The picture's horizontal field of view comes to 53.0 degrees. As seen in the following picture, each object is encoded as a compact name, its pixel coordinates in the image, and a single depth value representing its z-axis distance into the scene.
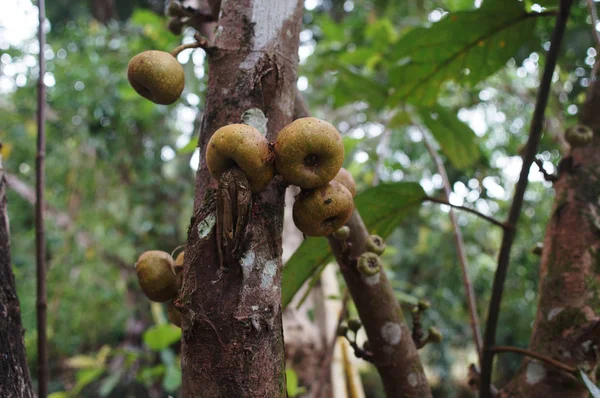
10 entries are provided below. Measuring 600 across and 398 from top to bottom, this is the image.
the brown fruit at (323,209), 0.33
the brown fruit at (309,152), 0.31
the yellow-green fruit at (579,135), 0.50
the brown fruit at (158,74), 0.34
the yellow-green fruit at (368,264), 0.39
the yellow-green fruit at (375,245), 0.40
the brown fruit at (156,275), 0.37
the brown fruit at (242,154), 0.30
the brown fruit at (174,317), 0.38
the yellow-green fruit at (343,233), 0.39
